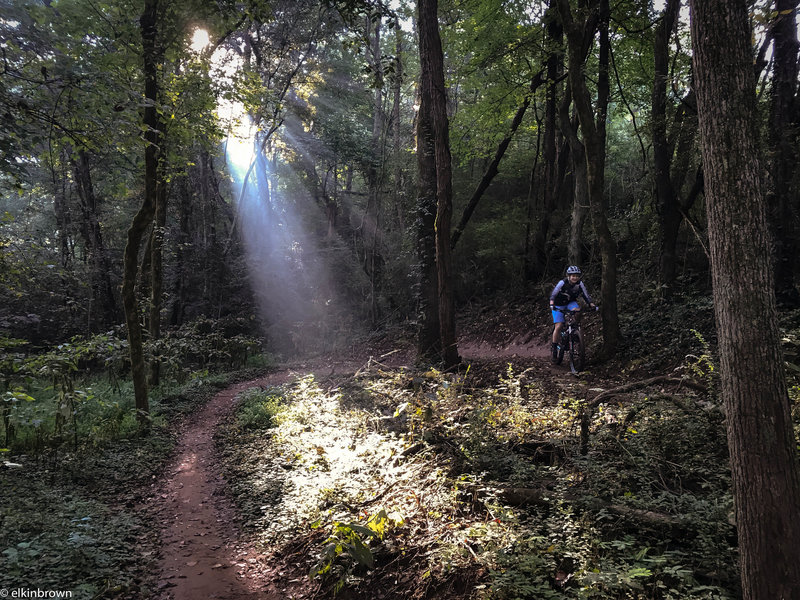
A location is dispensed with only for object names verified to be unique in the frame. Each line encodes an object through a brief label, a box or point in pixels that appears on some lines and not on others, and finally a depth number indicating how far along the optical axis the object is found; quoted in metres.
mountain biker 10.12
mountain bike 9.95
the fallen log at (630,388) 5.44
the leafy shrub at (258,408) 9.22
